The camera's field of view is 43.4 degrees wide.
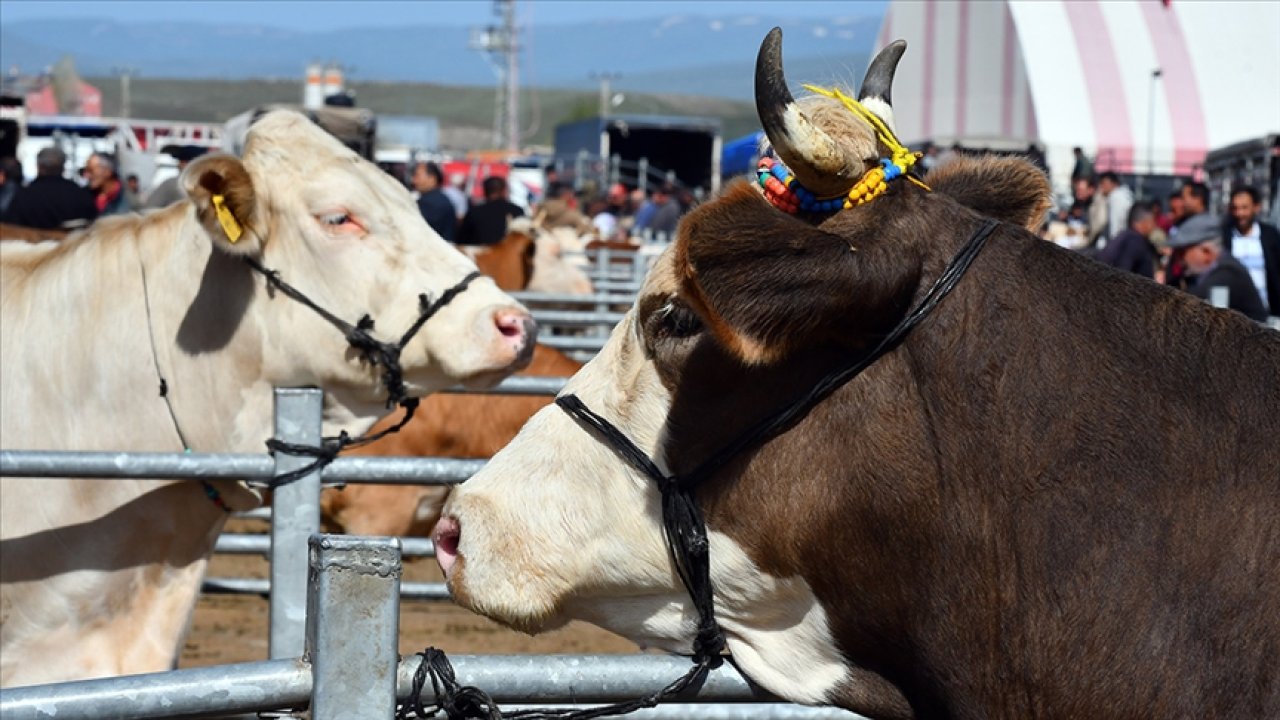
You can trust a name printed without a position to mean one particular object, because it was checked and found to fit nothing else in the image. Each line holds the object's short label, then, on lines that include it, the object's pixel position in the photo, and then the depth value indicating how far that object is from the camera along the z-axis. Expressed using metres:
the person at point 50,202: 11.99
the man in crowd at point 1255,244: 9.63
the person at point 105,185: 14.59
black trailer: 39.25
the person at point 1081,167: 17.23
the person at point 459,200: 18.81
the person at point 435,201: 12.80
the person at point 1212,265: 8.42
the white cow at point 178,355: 3.92
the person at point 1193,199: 11.66
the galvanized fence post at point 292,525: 3.55
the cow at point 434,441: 7.16
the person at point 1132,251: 11.17
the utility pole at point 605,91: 72.11
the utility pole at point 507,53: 75.06
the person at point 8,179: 14.04
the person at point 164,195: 8.33
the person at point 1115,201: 14.09
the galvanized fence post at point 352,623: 1.82
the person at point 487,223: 14.59
